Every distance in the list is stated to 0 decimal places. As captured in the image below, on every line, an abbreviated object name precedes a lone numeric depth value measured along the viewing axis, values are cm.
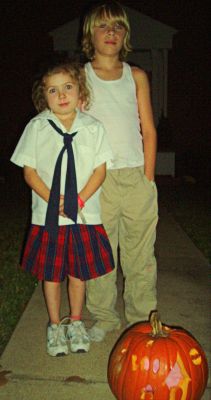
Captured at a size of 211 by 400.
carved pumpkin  245
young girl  287
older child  303
